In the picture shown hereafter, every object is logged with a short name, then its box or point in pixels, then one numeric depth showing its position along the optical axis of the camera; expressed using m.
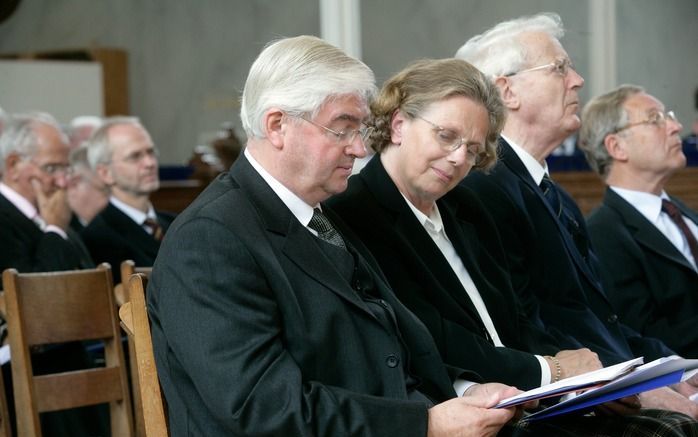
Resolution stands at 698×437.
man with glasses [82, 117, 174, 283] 10.06
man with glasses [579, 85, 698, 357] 7.78
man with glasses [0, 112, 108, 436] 7.97
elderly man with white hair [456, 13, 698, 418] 6.64
